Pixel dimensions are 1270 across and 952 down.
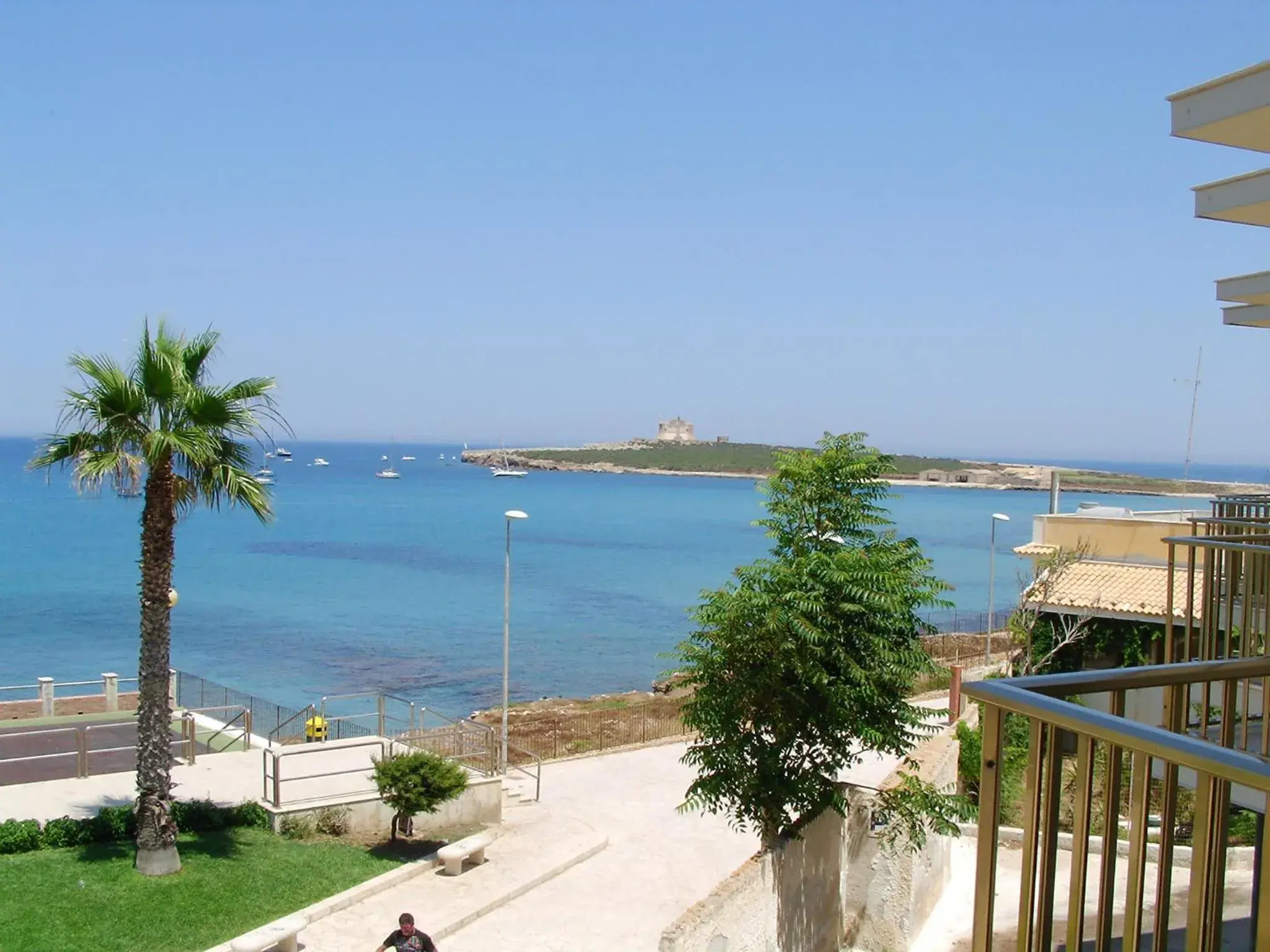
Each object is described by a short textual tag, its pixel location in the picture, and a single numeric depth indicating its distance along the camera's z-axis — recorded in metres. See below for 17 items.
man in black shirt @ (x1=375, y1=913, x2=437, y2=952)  12.70
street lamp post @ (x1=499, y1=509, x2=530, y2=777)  25.03
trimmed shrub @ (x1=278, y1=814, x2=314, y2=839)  19.47
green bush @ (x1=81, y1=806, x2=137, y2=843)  17.44
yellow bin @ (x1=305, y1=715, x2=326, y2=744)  25.38
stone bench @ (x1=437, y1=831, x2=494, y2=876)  18.55
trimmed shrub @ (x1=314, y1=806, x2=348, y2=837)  19.98
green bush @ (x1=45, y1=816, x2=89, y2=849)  17.05
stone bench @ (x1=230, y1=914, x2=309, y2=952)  13.83
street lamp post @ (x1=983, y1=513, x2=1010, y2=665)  34.80
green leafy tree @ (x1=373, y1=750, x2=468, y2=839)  19.66
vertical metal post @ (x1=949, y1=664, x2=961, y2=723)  27.58
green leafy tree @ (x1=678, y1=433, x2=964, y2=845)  15.18
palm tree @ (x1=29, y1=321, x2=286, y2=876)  16.33
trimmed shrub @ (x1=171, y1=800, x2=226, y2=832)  18.42
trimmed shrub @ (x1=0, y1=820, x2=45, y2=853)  16.67
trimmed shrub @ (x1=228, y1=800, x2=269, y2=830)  19.19
